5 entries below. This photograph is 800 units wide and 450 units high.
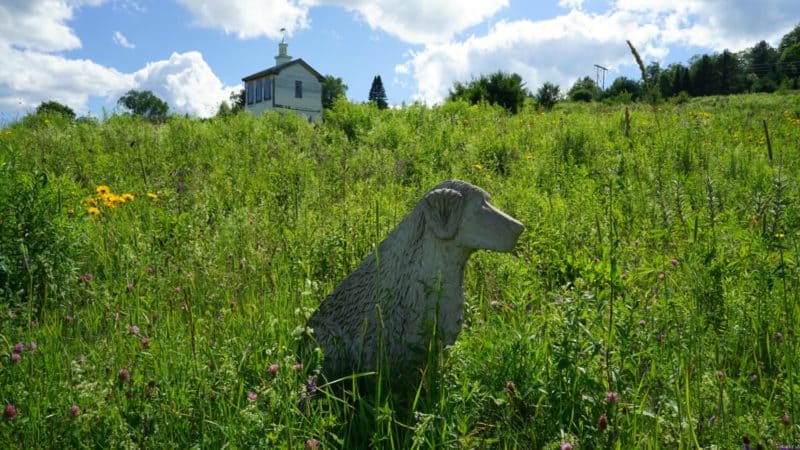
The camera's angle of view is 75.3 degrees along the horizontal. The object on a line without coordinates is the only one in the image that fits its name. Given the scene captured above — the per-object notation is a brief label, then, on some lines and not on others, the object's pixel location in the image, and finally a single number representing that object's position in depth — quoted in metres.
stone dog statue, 2.10
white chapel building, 37.94
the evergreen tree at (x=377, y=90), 76.17
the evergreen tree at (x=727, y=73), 55.72
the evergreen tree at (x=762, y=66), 49.75
